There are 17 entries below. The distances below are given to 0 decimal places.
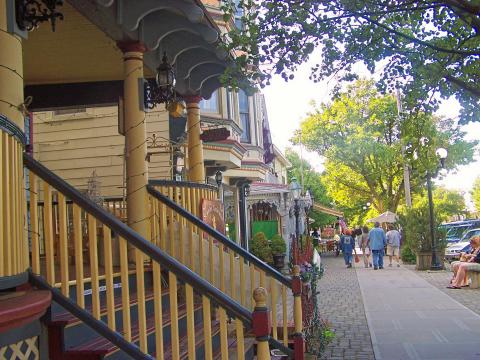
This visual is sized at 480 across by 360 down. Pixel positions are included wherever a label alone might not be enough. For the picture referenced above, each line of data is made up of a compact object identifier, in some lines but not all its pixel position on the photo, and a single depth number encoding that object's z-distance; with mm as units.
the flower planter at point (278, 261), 19547
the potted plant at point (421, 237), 19484
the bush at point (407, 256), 22572
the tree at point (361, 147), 34875
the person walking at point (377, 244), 20281
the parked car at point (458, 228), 29575
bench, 13768
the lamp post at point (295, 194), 23067
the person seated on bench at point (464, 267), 13852
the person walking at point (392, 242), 21664
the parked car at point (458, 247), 23039
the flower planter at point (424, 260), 19422
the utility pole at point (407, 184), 30952
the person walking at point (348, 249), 22172
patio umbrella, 30328
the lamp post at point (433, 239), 18953
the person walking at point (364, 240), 22891
